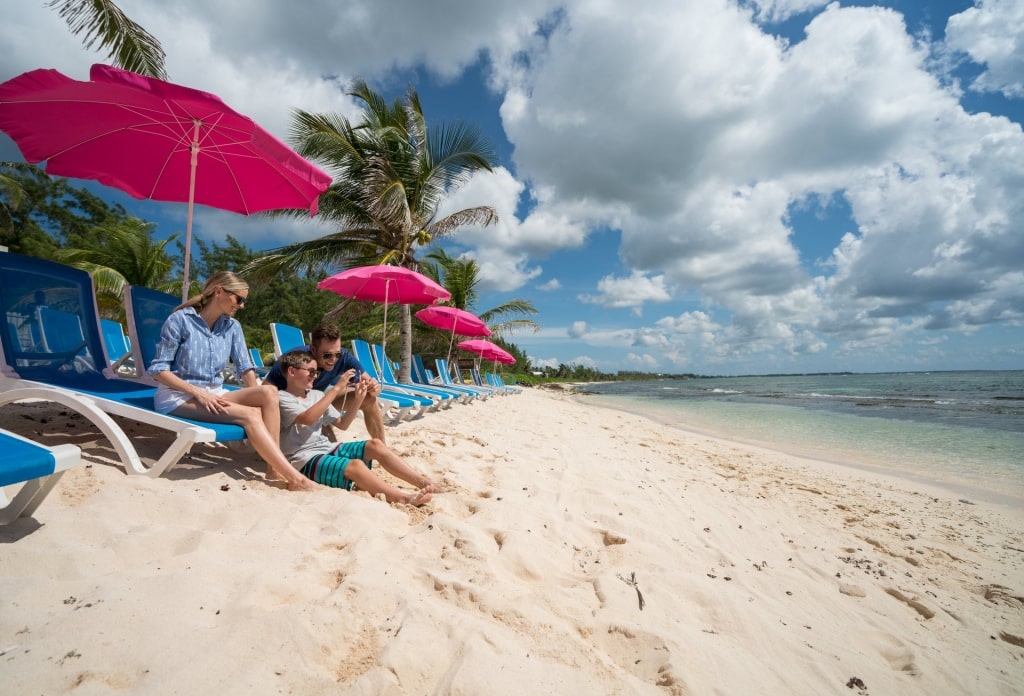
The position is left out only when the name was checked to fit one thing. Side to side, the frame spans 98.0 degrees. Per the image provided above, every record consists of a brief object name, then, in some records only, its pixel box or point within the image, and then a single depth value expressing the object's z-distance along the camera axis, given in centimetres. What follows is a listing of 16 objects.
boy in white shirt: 262
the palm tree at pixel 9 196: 1591
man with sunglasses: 323
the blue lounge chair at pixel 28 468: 137
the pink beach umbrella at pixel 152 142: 296
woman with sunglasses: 254
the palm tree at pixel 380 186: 1128
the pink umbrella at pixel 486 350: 1471
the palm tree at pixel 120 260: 1452
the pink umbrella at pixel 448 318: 1075
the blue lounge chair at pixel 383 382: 591
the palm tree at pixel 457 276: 1723
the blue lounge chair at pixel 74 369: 231
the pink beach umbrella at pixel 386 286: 644
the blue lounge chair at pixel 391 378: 723
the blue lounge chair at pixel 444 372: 1199
